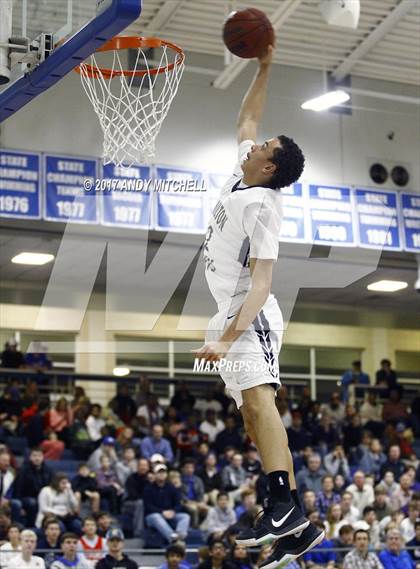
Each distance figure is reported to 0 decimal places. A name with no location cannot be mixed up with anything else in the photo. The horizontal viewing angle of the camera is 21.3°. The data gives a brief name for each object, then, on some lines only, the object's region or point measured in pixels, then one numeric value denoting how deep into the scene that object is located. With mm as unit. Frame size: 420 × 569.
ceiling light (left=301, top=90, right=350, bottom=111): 14258
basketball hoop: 7154
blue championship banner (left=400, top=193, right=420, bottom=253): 16141
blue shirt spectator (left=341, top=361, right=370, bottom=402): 19938
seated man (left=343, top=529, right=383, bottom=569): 12477
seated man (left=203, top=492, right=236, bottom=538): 13562
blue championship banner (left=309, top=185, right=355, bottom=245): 15477
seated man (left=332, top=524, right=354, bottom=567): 13102
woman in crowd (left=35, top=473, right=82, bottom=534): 12797
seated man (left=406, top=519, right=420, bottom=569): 13219
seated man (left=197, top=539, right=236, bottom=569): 11727
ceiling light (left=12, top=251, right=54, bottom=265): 15958
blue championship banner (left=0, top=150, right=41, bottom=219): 13961
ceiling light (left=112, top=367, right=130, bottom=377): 18430
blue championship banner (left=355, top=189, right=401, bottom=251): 15844
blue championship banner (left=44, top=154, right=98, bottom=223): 14133
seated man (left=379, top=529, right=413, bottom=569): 12906
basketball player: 5152
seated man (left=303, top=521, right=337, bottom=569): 12523
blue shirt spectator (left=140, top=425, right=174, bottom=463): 15172
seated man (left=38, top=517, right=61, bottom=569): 11922
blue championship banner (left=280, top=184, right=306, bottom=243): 15242
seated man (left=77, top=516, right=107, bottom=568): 12070
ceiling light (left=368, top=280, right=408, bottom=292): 17984
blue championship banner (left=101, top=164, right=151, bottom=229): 14242
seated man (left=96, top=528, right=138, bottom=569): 11430
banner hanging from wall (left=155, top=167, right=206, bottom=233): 14656
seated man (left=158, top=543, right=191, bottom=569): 11664
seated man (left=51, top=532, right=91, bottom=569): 11362
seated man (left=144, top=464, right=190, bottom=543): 13523
